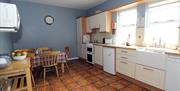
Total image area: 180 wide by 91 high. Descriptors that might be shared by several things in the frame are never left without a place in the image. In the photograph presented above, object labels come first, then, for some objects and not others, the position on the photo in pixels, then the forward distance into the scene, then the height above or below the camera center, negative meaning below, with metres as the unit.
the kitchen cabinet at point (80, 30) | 4.59 +0.53
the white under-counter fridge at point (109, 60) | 2.96 -0.58
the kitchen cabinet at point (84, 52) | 4.41 -0.48
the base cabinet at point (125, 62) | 2.46 -0.55
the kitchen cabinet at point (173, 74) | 1.66 -0.56
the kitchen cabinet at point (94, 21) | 3.94 +0.79
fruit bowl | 1.77 -0.29
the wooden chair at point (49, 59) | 2.64 -0.47
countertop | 1.63 -0.21
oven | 3.95 -0.48
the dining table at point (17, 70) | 1.34 -0.39
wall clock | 4.25 +0.91
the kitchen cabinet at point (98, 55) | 3.49 -0.49
